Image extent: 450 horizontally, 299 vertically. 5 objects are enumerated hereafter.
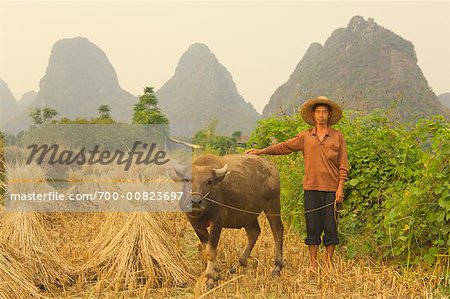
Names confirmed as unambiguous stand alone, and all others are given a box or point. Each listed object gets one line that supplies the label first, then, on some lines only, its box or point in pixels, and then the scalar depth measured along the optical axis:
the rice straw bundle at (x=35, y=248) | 5.19
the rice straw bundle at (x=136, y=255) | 5.25
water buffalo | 5.07
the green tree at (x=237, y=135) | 52.75
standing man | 5.51
